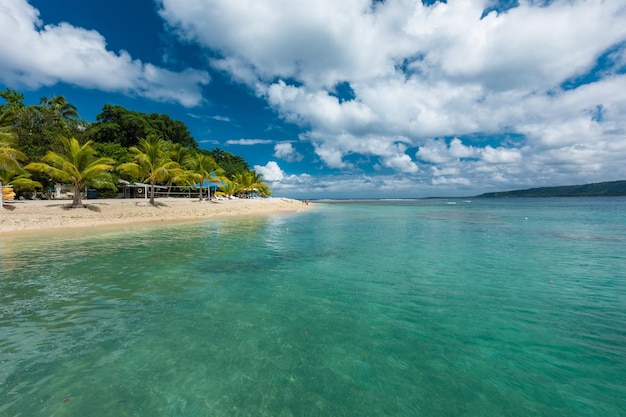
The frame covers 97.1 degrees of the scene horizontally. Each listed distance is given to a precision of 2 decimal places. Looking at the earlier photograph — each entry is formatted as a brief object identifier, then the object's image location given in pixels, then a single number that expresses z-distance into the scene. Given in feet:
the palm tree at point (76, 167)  79.87
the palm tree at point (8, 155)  64.54
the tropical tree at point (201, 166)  140.36
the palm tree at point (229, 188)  181.78
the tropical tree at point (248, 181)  204.74
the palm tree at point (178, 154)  144.13
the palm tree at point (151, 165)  102.70
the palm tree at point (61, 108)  154.51
